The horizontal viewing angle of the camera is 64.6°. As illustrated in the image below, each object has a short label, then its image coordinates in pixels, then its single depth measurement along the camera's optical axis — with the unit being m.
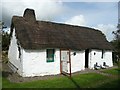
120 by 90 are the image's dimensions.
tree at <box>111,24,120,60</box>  17.65
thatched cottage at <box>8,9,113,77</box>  9.29
